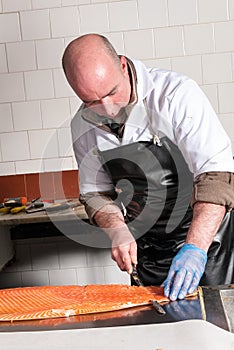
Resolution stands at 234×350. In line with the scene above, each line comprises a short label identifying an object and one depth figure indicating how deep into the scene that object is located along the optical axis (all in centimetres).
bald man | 184
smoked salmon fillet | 161
